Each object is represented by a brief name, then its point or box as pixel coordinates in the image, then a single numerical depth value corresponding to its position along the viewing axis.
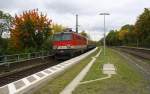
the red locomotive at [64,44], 15.07
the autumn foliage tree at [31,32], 16.49
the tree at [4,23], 27.96
